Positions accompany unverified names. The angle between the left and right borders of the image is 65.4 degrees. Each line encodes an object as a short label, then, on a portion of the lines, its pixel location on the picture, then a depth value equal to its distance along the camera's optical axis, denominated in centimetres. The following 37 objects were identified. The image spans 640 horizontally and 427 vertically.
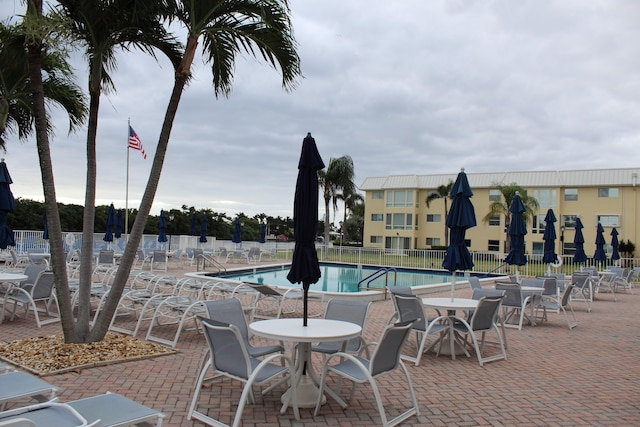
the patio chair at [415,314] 639
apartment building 3547
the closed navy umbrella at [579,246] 1718
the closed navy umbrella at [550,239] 1513
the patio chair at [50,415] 264
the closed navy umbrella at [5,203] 991
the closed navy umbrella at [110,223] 2003
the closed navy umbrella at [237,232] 2538
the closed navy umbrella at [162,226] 2186
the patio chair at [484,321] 626
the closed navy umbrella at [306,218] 482
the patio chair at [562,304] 928
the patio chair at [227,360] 383
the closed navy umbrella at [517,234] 1257
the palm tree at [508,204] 3331
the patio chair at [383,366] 391
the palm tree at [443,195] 3878
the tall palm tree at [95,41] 583
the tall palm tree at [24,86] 760
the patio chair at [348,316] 496
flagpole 2301
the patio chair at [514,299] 869
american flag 2116
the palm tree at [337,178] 3903
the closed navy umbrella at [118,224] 2112
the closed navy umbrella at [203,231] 2445
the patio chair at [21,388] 321
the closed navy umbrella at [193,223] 2588
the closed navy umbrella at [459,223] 782
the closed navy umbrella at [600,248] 1853
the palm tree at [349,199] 4059
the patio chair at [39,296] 762
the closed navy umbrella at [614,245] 1933
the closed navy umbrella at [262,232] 2772
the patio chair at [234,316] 486
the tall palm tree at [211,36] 594
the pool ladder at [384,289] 1191
